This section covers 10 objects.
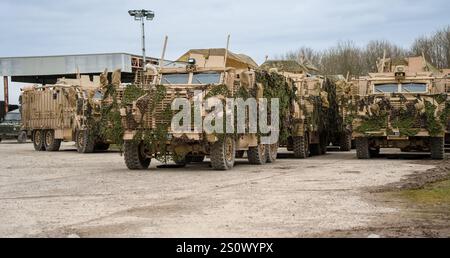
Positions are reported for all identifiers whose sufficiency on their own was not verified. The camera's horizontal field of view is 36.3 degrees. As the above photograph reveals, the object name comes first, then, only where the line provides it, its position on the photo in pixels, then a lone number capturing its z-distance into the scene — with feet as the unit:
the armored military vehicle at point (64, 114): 78.33
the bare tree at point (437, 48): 140.77
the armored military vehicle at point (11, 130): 118.42
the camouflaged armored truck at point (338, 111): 77.95
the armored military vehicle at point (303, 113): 63.46
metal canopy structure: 148.66
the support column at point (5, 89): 151.45
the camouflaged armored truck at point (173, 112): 46.42
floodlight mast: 102.59
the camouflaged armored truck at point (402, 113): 57.36
